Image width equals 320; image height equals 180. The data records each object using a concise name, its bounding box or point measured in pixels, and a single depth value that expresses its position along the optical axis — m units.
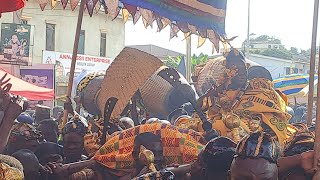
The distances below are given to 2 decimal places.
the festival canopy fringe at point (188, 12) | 3.61
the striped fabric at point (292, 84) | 11.07
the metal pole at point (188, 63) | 7.50
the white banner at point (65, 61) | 22.89
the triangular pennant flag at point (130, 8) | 3.57
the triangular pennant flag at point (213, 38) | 4.12
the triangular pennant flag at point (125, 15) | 5.08
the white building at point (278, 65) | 28.73
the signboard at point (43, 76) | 14.61
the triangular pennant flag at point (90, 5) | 3.70
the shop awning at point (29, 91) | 9.60
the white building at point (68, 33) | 23.70
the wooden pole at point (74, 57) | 4.17
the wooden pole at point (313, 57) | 2.54
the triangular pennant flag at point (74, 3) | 4.41
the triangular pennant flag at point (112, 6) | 3.71
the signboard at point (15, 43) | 13.44
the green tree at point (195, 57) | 20.52
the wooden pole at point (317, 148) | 2.11
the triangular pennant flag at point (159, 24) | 4.72
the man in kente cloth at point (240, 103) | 3.70
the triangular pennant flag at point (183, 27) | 4.01
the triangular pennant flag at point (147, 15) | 4.69
